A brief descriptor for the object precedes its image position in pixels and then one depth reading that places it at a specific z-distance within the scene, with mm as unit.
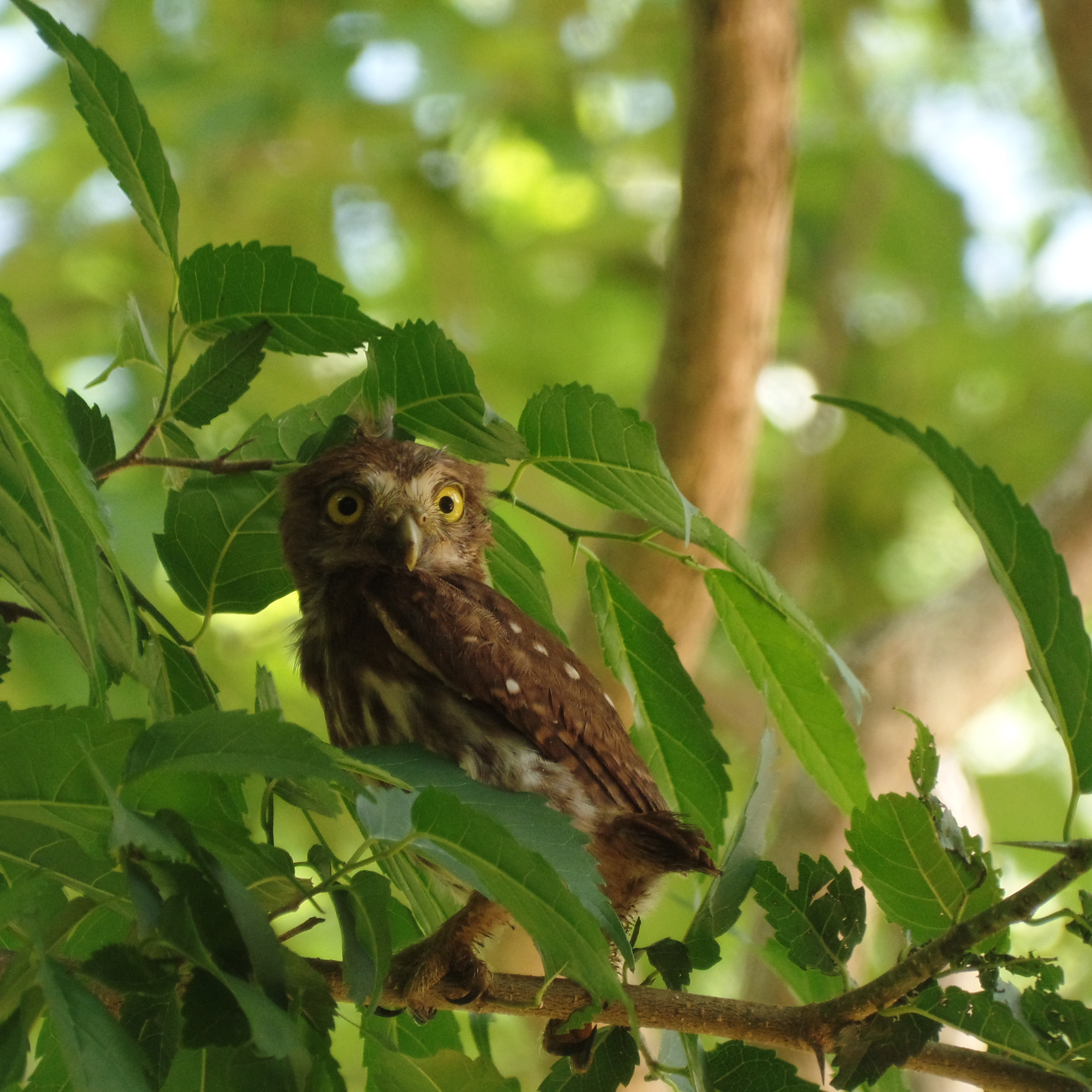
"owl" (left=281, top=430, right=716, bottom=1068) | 4366
